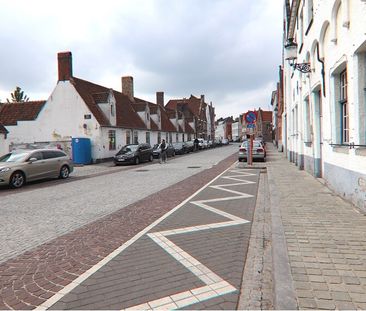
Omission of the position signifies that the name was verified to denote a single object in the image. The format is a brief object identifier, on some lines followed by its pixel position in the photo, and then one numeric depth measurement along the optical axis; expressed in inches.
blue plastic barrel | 952.9
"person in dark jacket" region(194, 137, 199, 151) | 1801.3
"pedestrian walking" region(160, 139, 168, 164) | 931.6
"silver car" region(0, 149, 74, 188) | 502.0
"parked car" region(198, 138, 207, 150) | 1964.8
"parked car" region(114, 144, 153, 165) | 923.4
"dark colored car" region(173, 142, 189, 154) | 1456.7
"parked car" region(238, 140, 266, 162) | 864.3
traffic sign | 686.5
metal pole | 738.8
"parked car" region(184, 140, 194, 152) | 1615.4
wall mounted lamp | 525.7
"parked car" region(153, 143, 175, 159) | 1219.2
